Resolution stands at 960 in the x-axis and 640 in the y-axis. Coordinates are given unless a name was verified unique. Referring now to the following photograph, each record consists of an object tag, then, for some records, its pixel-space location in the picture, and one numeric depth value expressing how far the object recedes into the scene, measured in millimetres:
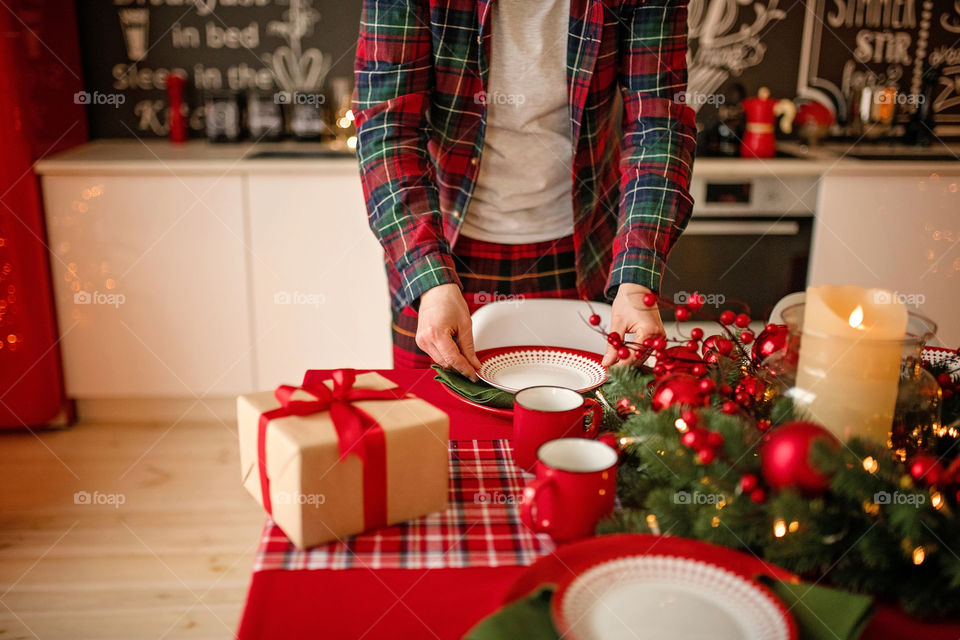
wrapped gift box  664
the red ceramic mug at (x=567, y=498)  682
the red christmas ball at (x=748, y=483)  638
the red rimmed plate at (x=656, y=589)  558
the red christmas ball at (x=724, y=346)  879
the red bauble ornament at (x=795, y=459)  621
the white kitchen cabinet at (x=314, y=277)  2402
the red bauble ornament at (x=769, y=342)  841
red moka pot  2561
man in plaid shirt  1212
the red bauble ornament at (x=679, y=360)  835
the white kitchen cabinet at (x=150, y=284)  2389
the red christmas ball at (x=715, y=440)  667
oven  2430
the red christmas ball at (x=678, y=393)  753
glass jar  665
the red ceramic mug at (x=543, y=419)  810
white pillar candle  654
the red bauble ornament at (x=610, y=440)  755
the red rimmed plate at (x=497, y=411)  951
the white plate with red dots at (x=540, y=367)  1029
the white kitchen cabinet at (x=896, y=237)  2420
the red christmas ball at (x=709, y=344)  922
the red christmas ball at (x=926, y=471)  643
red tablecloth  586
